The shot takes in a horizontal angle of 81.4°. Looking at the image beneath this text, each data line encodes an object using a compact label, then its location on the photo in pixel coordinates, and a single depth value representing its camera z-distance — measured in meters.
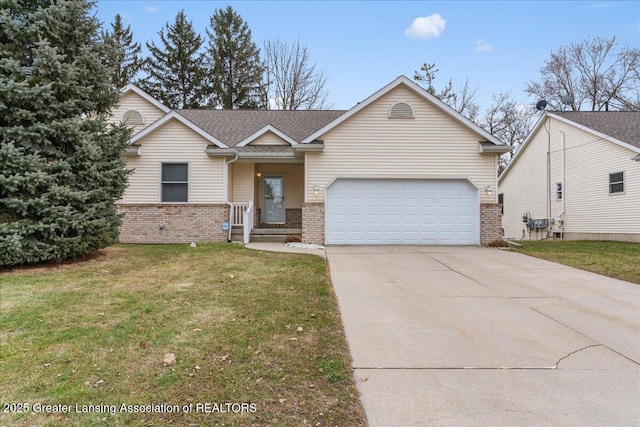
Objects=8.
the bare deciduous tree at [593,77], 25.86
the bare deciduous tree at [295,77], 26.39
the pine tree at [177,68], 31.09
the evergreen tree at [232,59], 30.09
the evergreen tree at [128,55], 31.52
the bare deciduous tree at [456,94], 29.64
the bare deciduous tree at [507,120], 29.28
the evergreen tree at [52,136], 6.92
